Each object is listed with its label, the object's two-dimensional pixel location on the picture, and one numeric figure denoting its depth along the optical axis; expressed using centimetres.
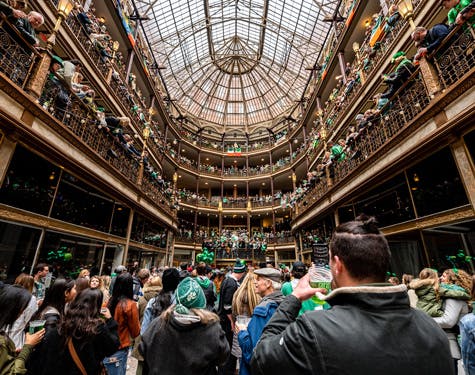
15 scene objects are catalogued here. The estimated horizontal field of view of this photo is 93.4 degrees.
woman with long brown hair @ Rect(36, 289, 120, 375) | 212
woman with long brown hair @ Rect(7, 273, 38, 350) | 254
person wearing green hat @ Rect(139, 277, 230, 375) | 191
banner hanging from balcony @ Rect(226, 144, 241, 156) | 2902
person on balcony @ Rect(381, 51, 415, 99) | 692
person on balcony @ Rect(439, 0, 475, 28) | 496
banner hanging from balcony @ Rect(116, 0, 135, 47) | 1276
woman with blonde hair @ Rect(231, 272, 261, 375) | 314
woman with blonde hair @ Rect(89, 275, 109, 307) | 441
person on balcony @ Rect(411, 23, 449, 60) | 573
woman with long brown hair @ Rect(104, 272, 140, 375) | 325
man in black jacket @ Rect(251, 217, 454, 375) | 97
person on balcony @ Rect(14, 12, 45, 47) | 562
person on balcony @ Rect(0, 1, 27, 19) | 504
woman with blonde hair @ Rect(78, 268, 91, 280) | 570
